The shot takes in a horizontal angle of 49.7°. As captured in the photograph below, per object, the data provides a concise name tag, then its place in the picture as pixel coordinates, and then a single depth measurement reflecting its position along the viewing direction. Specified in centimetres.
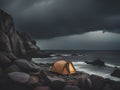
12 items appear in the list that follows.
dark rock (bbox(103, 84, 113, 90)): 1306
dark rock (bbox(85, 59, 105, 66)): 3914
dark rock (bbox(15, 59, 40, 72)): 1358
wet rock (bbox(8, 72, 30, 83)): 1215
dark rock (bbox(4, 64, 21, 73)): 1314
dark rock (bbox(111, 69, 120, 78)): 2334
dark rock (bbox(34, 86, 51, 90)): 1197
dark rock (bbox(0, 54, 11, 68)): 1356
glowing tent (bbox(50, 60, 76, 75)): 1540
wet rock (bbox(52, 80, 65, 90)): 1221
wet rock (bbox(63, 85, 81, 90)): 1211
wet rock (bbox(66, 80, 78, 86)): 1255
